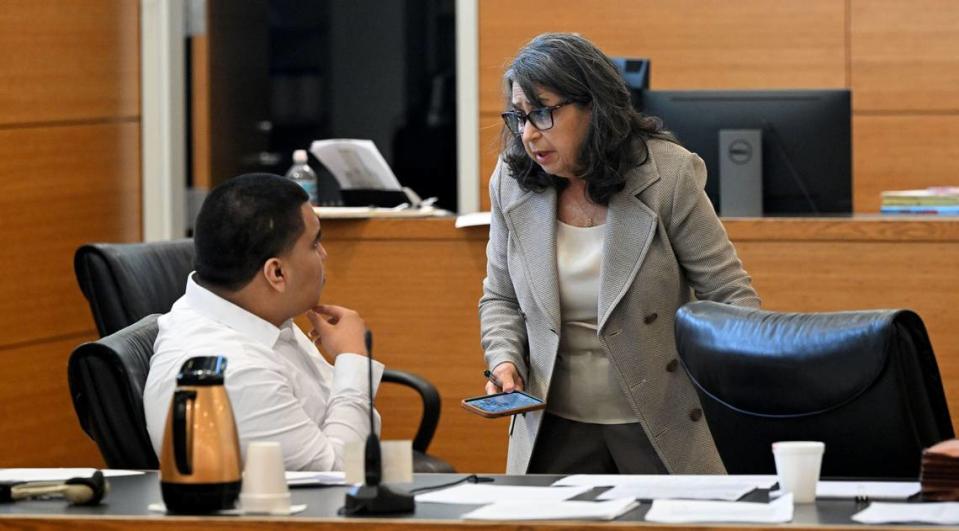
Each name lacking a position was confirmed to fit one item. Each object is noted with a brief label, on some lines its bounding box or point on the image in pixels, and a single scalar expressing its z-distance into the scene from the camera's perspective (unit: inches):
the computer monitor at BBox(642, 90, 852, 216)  364.5
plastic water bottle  407.5
